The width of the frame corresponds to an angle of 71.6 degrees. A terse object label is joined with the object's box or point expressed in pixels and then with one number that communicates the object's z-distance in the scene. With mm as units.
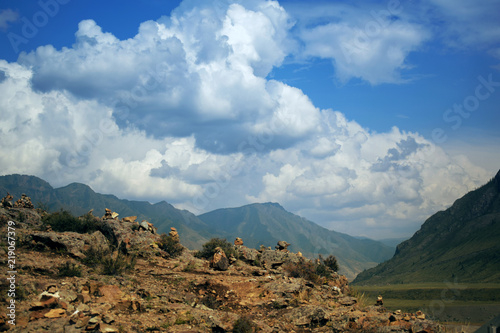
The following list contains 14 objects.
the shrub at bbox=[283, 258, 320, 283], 24227
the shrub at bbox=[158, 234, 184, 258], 26547
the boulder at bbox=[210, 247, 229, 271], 24047
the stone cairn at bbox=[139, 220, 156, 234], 28356
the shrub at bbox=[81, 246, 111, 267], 19312
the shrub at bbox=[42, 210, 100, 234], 24844
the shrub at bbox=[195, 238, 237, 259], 27597
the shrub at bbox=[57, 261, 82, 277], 16953
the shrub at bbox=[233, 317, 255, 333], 14414
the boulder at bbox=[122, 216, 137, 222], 28906
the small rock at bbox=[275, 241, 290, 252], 29412
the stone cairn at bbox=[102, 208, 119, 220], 27938
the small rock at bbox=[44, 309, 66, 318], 12570
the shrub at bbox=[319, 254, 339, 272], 29586
